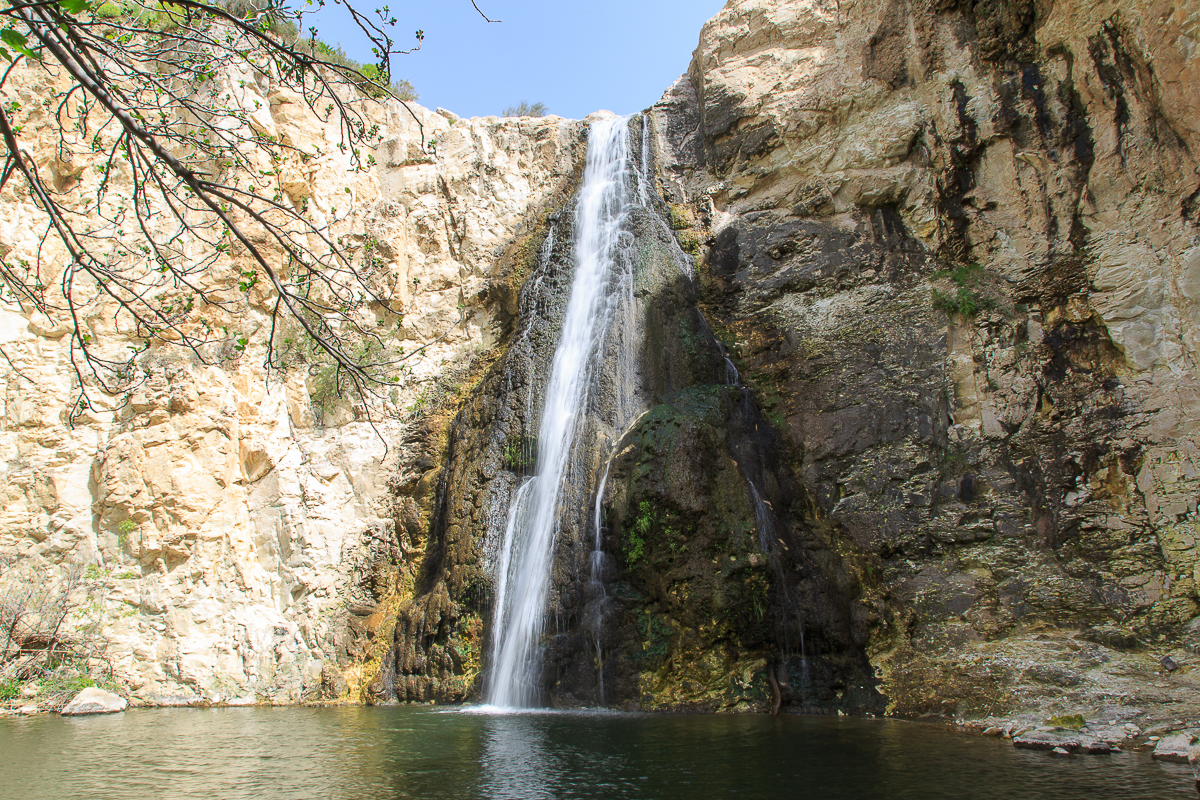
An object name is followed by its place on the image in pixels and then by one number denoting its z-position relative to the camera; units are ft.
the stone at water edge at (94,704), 29.25
